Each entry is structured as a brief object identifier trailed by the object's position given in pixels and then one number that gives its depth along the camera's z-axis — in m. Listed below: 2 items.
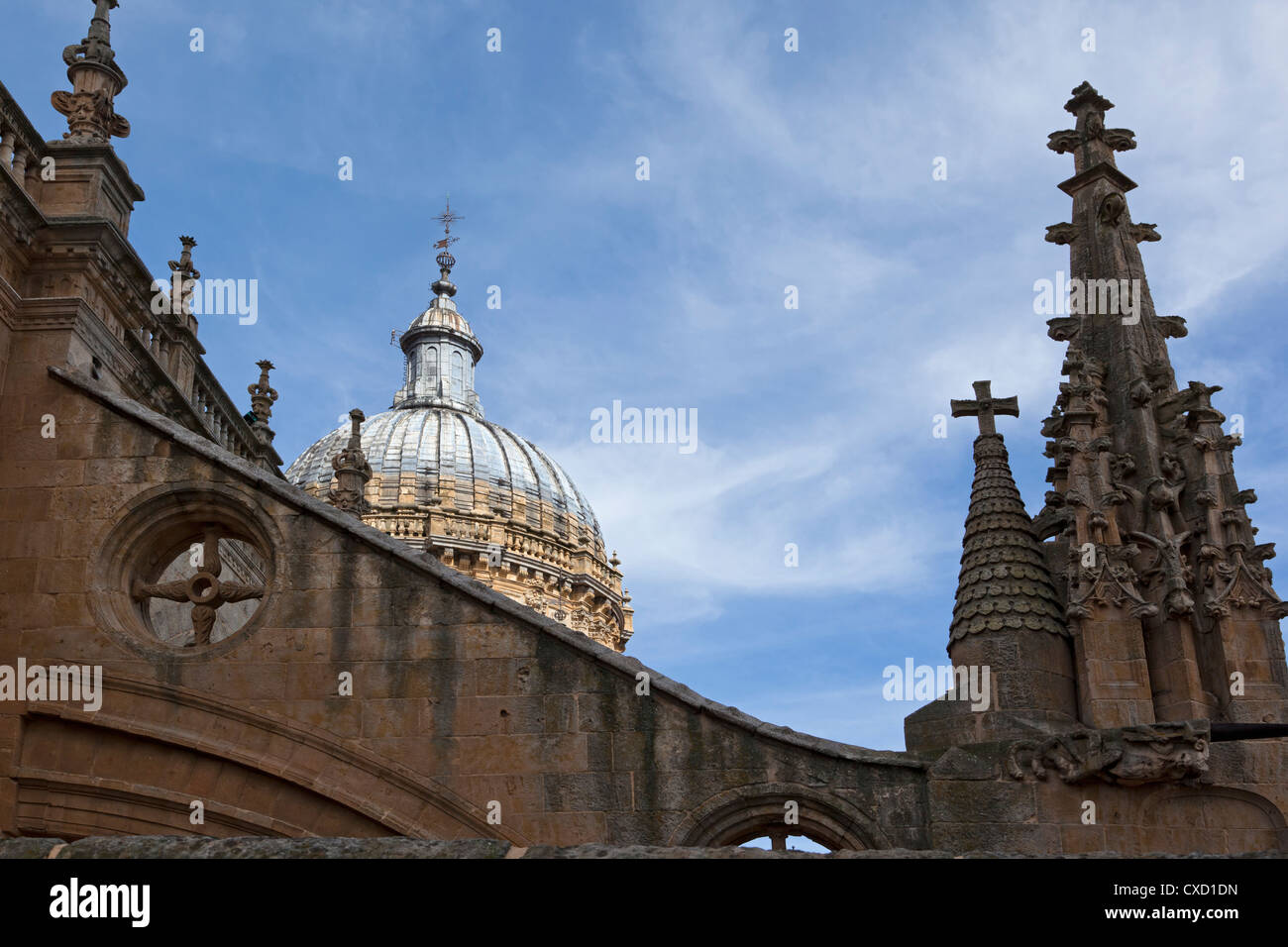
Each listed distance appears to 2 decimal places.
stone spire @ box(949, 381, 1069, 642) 11.39
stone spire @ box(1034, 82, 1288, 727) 11.38
